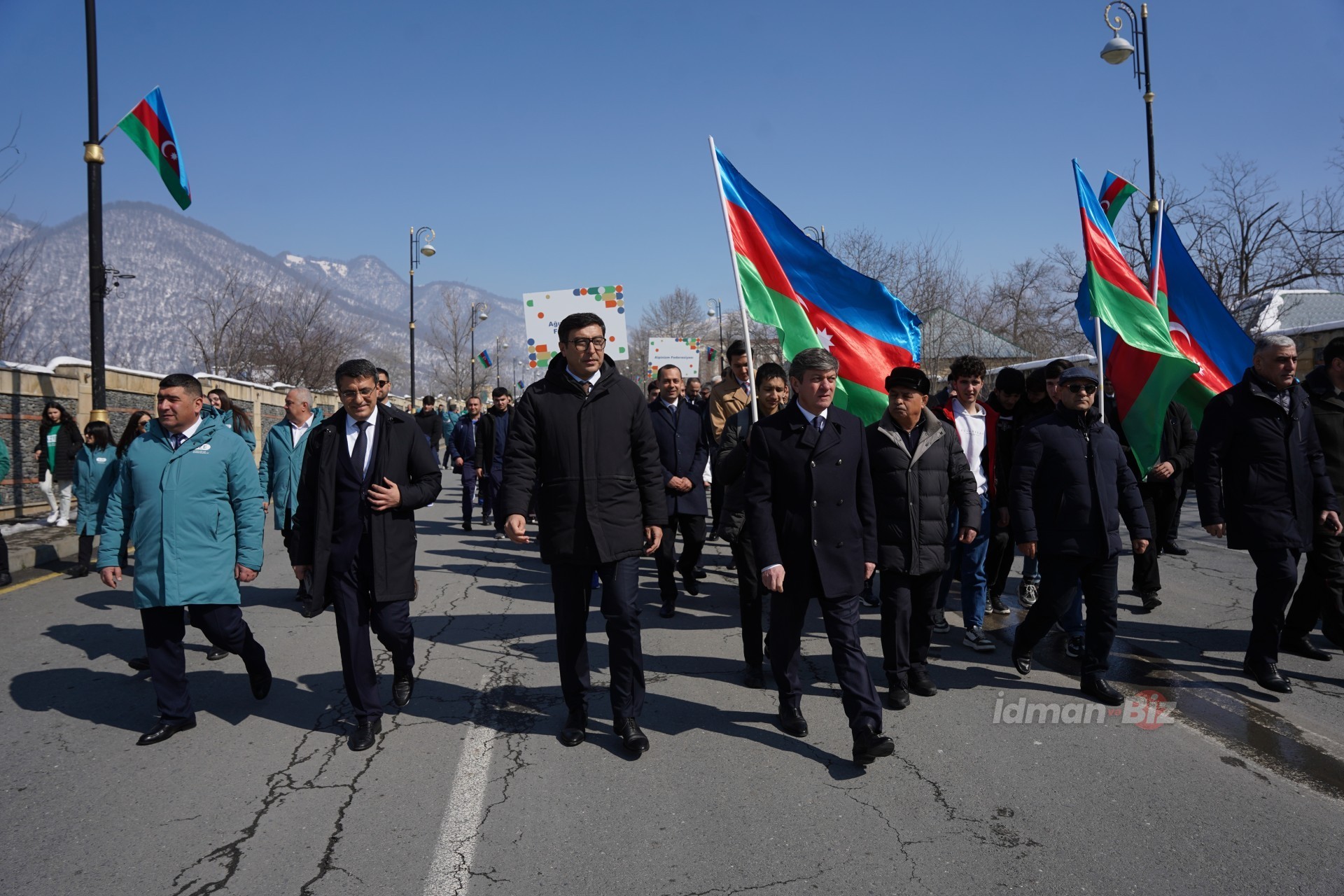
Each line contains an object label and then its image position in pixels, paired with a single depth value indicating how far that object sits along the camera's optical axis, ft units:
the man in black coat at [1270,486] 16.47
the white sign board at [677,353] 95.50
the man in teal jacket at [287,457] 24.85
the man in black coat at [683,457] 24.93
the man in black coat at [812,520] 13.56
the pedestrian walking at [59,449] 36.27
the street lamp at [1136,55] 45.37
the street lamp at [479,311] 154.31
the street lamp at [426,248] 98.07
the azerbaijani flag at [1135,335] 20.42
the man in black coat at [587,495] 13.69
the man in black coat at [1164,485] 22.56
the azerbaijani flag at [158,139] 39.19
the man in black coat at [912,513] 15.74
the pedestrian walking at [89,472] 28.30
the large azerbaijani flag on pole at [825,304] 19.27
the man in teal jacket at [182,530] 14.48
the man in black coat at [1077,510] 15.98
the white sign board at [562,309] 49.73
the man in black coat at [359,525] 14.20
